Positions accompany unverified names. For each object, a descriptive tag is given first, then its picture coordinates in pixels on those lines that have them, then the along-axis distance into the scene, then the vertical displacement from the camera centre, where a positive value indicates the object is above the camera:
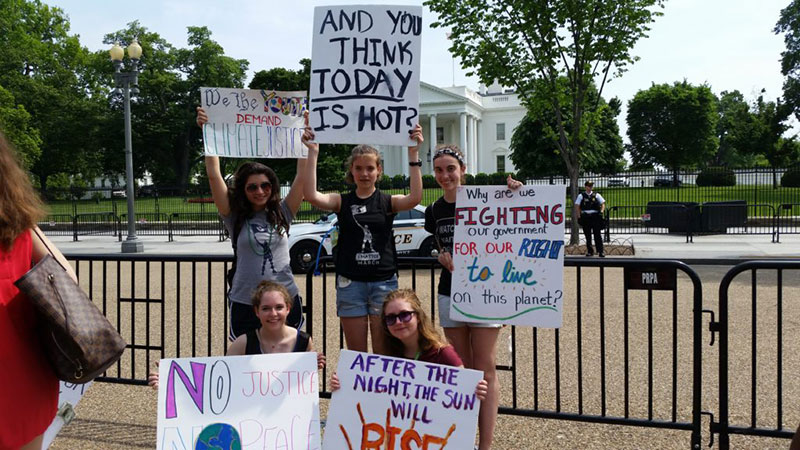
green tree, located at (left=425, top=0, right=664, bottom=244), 16.05 +4.47
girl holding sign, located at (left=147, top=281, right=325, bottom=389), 3.36 -0.66
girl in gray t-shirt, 3.65 -0.11
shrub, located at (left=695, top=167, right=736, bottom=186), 29.11 +1.55
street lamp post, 19.81 +3.84
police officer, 15.80 -0.02
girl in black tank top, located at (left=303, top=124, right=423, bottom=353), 3.59 -0.20
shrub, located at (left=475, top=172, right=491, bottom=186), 45.38 +2.49
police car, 13.06 -0.54
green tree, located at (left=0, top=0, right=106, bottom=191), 42.00 +10.24
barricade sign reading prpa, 4.03 -0.44
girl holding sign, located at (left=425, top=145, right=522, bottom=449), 3.59 -0.57
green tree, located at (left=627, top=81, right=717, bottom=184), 62.06 +8.85
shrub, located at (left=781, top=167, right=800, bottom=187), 35.19 +1.81
